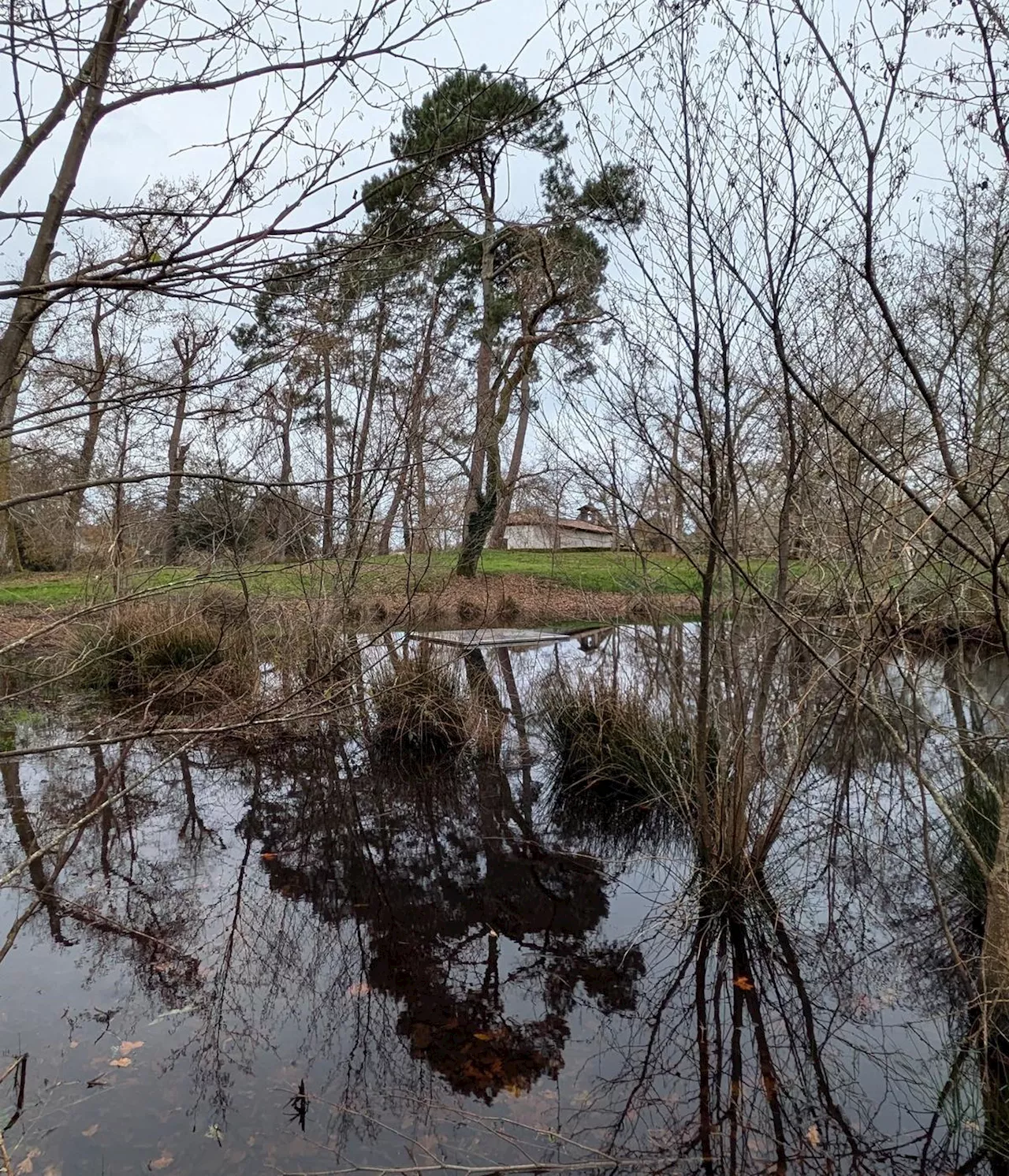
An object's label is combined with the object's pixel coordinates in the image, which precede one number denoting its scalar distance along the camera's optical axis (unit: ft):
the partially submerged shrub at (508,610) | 54.29
